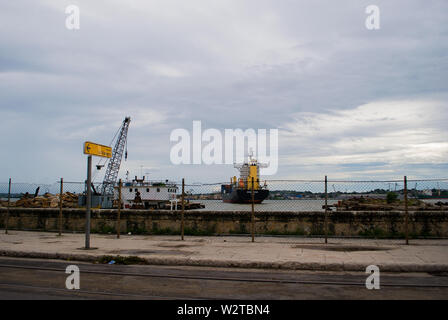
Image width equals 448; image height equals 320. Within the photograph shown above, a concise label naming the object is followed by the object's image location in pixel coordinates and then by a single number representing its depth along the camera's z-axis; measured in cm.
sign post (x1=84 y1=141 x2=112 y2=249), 1097
